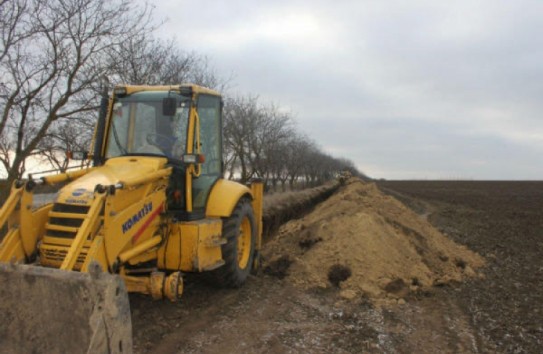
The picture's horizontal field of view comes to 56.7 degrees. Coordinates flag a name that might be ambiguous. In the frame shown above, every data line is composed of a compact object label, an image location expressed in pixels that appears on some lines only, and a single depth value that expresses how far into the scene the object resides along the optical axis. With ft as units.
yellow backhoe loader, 11.87
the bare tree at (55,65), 38.58
